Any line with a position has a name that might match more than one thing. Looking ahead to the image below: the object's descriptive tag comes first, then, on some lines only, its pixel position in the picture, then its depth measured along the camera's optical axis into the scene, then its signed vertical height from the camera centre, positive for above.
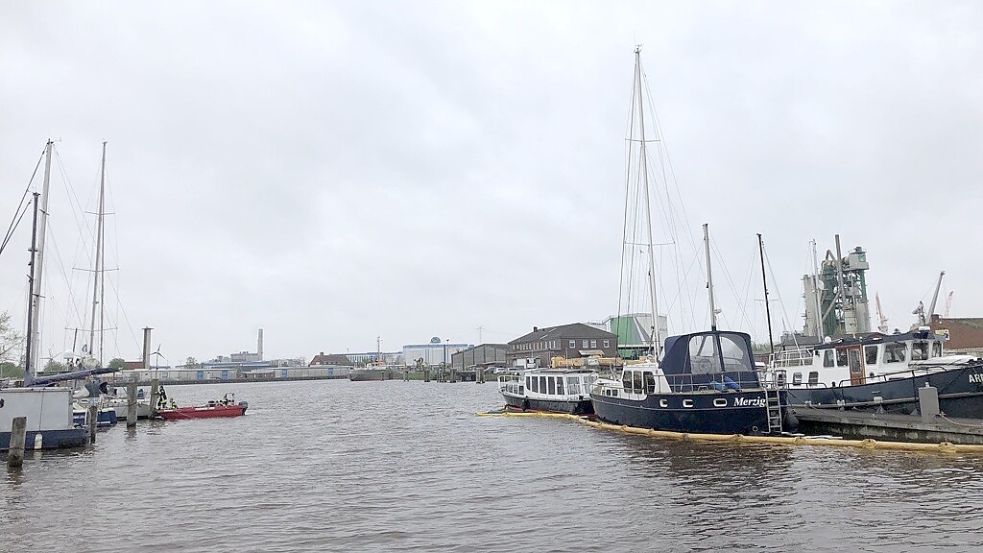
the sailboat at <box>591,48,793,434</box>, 29.94 -1.51
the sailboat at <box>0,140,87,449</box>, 32.47 -1.55
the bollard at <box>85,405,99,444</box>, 38.62 -2.30
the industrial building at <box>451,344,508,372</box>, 166.88 +2.32
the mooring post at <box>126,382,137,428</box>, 49.08 -2.38
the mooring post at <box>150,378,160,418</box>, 56.66 -1.44
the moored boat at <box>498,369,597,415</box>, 48.28 -2.12
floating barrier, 23.81 -3.45
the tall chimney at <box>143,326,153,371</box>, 76.62 +3.91
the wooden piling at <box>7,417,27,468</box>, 28.81 -2.64
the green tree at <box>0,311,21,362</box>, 62.12 +3.91
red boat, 56.69 -2.96
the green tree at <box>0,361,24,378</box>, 82.69 +1.38
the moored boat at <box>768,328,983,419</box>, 28.22 -0.99
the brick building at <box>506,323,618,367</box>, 126.12 +3.89
